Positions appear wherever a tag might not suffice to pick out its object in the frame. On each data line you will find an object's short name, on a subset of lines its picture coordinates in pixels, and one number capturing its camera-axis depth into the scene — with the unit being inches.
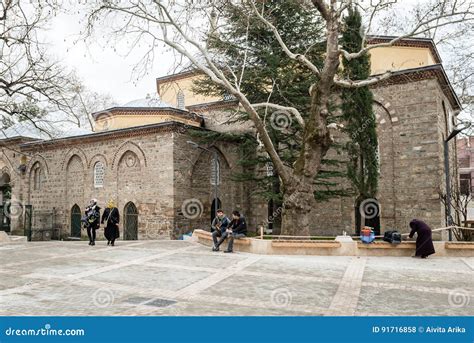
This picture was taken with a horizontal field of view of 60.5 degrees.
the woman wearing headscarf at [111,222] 555.1
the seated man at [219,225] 504.3
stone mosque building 771.4
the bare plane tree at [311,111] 505.4
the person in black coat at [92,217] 552.4
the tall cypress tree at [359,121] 733.9
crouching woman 450.9
